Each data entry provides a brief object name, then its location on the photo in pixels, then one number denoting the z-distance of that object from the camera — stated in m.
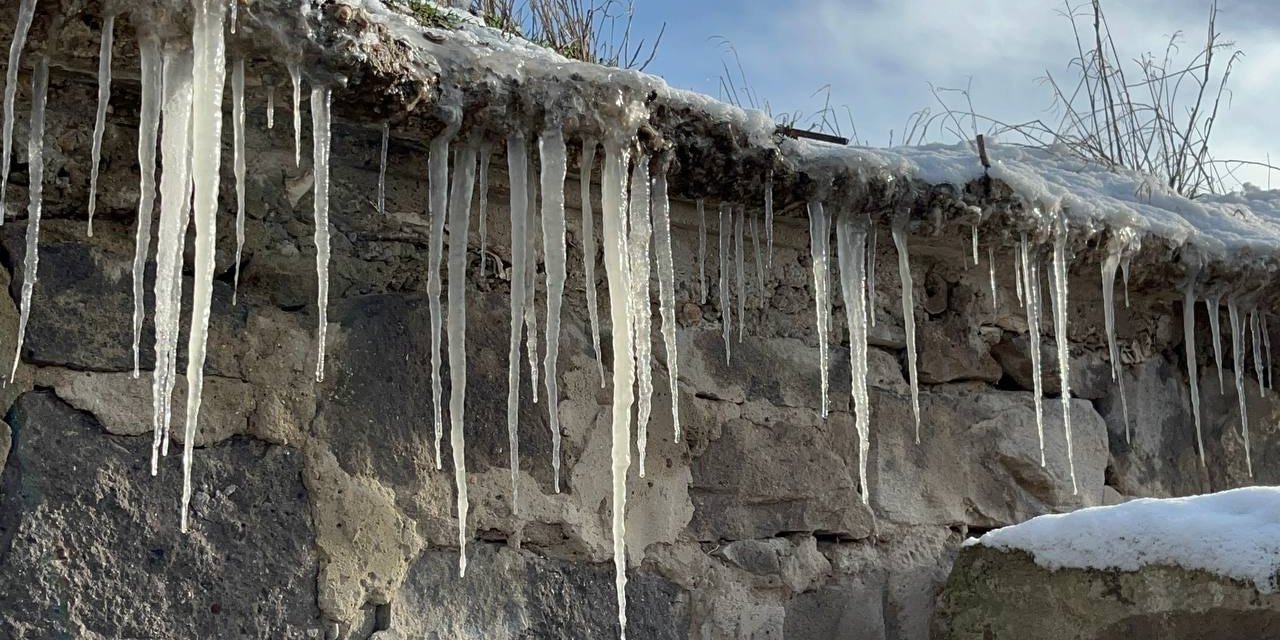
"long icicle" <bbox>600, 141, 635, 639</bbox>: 2.18
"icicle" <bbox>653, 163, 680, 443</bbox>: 2.31
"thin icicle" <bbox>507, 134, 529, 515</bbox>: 2.17
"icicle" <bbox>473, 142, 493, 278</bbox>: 2.19
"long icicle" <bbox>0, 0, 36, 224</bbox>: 1.69
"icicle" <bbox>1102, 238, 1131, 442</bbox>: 2.88
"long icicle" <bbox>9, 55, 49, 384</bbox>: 1.85
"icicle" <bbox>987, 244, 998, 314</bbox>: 2.81
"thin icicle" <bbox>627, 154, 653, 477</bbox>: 2.24
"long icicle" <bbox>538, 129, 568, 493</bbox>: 2.14
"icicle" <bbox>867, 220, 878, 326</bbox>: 2.65
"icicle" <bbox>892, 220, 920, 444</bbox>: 2.65
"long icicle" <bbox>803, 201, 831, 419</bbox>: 2.52
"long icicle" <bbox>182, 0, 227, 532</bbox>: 1.78
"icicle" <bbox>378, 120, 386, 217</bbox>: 2.13
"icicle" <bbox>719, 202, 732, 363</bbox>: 2.56
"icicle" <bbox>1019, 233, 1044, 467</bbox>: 2.76
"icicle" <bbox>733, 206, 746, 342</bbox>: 2.58
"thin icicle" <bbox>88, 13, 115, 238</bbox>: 1.76
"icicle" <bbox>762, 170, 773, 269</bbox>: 2.42
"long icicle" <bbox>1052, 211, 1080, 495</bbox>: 2.79
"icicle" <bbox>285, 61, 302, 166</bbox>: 1.87
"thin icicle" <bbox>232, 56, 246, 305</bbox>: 1.88
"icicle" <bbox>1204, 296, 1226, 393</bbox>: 3.12
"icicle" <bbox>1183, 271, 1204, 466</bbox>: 3.08
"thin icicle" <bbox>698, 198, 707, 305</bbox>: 2.52
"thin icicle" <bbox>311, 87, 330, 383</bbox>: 1.93
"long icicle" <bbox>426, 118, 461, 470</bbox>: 2.13
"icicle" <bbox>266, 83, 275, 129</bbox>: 1.93
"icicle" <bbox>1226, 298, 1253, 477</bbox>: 3.17
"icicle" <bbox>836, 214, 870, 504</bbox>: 2.56
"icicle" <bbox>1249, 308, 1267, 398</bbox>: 3.24
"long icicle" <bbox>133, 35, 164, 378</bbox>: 1.81
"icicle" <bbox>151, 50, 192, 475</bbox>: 1.83
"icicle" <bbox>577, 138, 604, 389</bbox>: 2.22
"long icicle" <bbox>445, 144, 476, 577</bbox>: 2.13
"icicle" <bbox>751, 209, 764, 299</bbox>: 2.63
